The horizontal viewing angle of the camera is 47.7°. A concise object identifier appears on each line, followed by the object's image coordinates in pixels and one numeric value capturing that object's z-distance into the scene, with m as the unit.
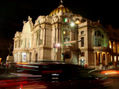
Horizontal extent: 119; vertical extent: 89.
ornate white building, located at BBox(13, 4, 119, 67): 44.72
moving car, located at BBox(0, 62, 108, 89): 7.91
